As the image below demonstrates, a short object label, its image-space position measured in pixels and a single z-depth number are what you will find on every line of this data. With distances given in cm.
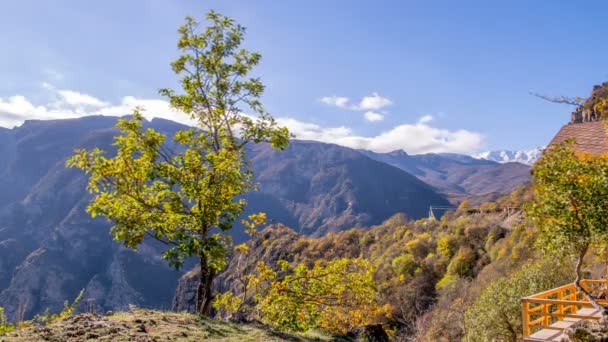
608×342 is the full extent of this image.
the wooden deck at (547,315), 1034
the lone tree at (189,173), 961
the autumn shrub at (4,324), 1154
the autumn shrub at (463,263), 4078
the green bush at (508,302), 1848
